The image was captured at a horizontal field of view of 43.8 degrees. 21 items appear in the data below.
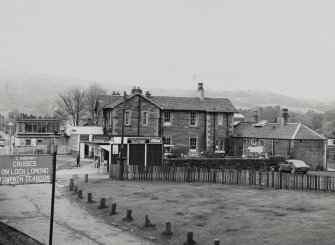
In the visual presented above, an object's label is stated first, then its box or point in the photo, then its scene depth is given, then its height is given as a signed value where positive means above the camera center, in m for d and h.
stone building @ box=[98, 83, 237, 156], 51.75 +2.05
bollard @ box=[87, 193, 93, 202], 26.30 -4.03
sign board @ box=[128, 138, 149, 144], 41.90 -0.56
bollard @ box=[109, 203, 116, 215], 23.06 -4.19
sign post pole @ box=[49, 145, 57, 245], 13.30 -1.29
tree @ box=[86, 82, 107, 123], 90.76 +8.79
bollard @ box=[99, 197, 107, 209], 24.48 -4.06
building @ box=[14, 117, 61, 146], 71.50 +0.49
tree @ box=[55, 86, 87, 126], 88.88 +5.26
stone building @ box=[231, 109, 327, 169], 49.19 -0.65
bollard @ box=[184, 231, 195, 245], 17.44 -4.29
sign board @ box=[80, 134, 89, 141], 56.83 -0.46
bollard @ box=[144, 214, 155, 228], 20.28 -4.30
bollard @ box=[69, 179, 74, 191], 30.83 -3.78
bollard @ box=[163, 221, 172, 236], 18.95 -4.28
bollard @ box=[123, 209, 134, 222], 21.66 -4.25
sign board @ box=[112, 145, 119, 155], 41.75 -1.49
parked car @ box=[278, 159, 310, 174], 40.54 -2.91
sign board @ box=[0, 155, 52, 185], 14.32 -1.26
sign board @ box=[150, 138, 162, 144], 42.47 -0.53
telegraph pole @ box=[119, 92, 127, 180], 35.75 -3.11
